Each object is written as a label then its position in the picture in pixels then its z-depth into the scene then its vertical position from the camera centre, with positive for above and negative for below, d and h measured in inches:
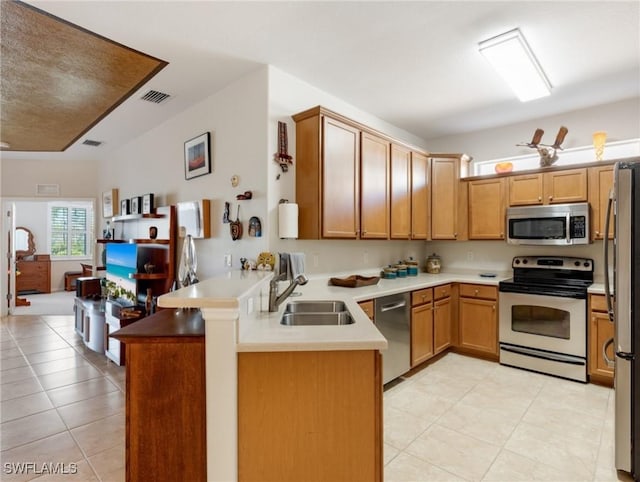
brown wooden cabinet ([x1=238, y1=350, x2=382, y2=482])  56.8 -30.3
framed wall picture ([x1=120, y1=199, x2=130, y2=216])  195.0 +20.1
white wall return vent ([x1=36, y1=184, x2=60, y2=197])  232.7 +35.7
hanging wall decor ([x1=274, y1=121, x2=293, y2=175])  112.8 +31.4
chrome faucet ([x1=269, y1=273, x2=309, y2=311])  79.7 -12.4
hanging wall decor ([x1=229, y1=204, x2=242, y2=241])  119.5 +3.7
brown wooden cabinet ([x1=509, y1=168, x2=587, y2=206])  136.5 +22.6
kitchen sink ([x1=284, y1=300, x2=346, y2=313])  90.3 -18.0
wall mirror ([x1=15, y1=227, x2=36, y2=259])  334.3 -1.3
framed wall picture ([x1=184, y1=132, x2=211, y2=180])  133.5 +35.3
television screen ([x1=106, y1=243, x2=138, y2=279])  153.7 -9.1
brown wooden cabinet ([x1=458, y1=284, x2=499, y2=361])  143.3 -35.4
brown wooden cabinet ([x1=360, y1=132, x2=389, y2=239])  127.0 +21.0
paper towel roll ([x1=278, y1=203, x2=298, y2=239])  108.8 +6.6
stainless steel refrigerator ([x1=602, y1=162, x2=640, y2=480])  72.1 -15.7
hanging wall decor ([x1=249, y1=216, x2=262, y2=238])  112.2 +4.5
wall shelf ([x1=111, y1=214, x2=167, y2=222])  158.4 +11.8
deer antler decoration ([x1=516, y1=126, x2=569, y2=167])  143.5 +40.9
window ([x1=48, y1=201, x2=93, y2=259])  348.5 +11.3
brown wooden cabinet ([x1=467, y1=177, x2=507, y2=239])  156.3 +15.5
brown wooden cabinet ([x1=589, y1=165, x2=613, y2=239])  130.2 +17.9
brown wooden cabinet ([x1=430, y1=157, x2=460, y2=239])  165.6 +21.9
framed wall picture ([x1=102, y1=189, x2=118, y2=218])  212.2 +25.0
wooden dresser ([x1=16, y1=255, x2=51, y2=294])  325.1 -34.0
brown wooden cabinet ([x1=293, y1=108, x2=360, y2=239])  111.4 +22.4
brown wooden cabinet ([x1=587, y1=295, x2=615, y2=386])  119.3 -35.4
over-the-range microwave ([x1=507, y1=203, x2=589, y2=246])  133.9 +6.5
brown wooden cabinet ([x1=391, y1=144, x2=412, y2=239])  142.2 +21.2
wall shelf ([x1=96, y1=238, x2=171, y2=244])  152.5 -0.2
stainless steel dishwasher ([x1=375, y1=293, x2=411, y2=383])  113.9 -32.2
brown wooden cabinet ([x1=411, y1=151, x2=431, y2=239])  154.6 +20.8
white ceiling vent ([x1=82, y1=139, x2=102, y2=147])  194.2 +58.0
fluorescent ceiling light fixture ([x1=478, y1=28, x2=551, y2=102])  94.9 +55.1
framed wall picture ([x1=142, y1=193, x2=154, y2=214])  169.5 +19.0
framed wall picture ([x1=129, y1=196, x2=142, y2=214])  180.2 +19.6
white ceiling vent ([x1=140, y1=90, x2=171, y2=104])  130.8 +57.8
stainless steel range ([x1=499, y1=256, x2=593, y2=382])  124.3 -30.8
